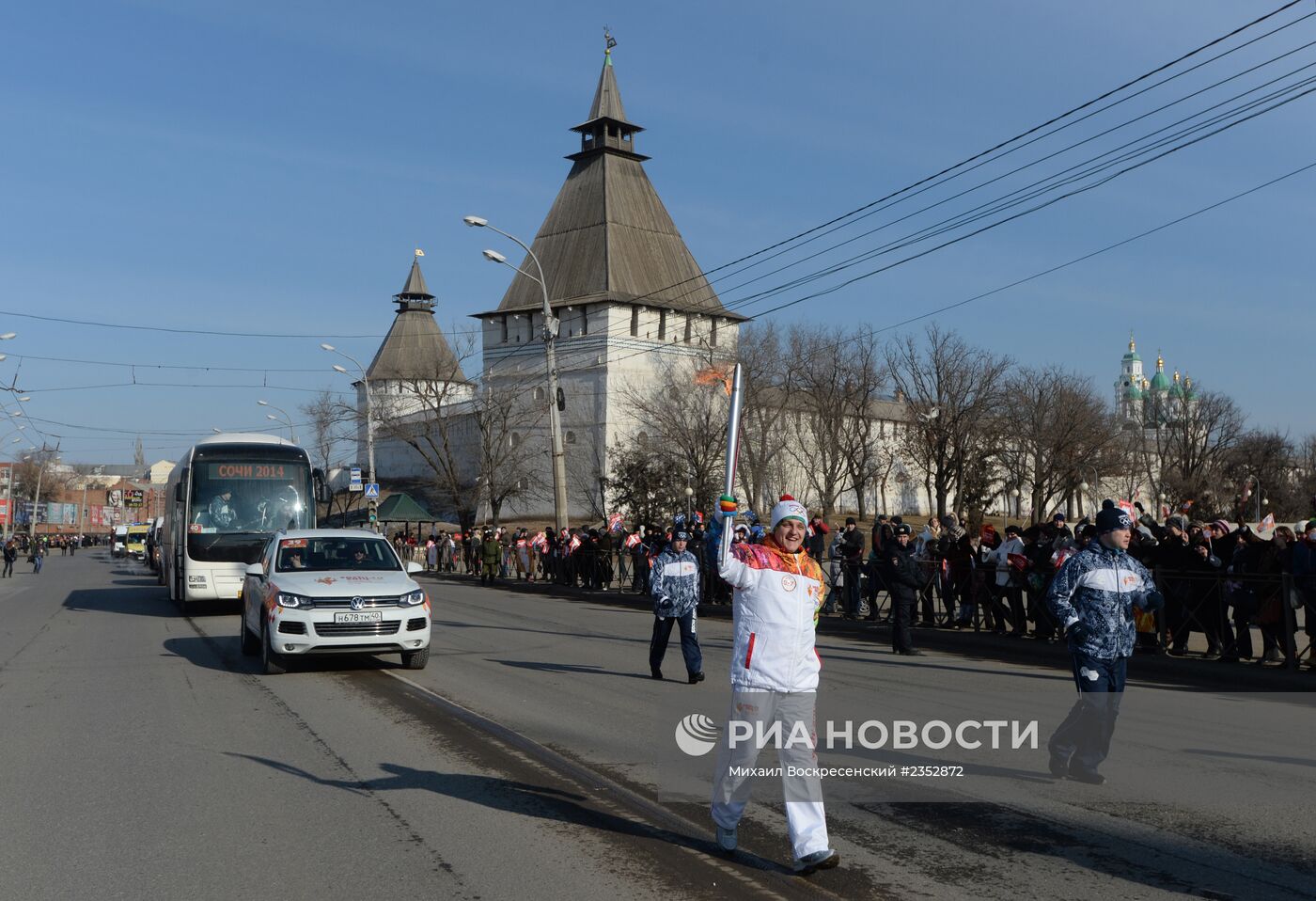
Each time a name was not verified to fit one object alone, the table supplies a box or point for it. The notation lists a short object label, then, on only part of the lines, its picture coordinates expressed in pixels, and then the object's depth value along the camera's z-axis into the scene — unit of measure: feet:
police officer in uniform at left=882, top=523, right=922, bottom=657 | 52.60
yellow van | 255.91
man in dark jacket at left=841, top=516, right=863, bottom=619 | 69.36
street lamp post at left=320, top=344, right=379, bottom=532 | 165.85
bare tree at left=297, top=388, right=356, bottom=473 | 191.21
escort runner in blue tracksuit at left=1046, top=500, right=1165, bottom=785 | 25.12
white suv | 42.32
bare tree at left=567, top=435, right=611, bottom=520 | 227.20
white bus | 71.92
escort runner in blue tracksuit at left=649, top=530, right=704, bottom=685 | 41.88
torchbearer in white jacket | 18.74
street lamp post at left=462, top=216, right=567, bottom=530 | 103.71
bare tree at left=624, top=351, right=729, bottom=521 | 175.94
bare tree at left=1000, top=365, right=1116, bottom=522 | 212.43
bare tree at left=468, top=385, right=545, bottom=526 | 185.47
